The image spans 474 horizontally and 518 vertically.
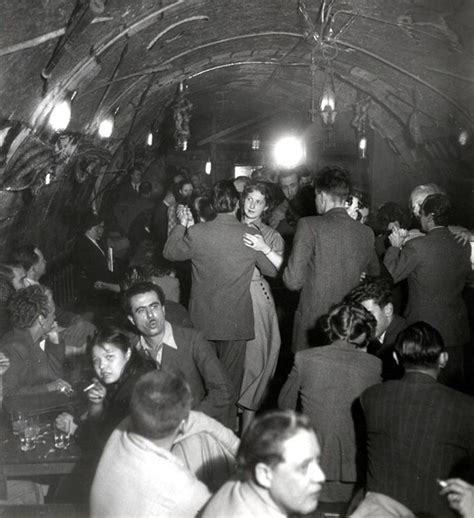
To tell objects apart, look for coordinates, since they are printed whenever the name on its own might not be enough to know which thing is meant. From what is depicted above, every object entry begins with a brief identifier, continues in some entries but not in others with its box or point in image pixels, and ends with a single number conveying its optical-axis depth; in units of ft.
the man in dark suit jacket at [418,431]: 9.55
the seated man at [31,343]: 14.29
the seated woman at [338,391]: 11.18
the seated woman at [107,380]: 11.78
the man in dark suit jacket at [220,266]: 15.15
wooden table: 11.21
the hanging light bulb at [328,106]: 27.07
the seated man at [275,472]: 6.81
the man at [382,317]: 13.69
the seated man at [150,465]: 7.80
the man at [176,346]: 12.63
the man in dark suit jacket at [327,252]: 14.16
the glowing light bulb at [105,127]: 24.60
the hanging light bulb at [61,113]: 18.52
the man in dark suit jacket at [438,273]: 15.37
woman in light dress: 16.72
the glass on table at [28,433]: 11.64
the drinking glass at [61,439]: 11.65
